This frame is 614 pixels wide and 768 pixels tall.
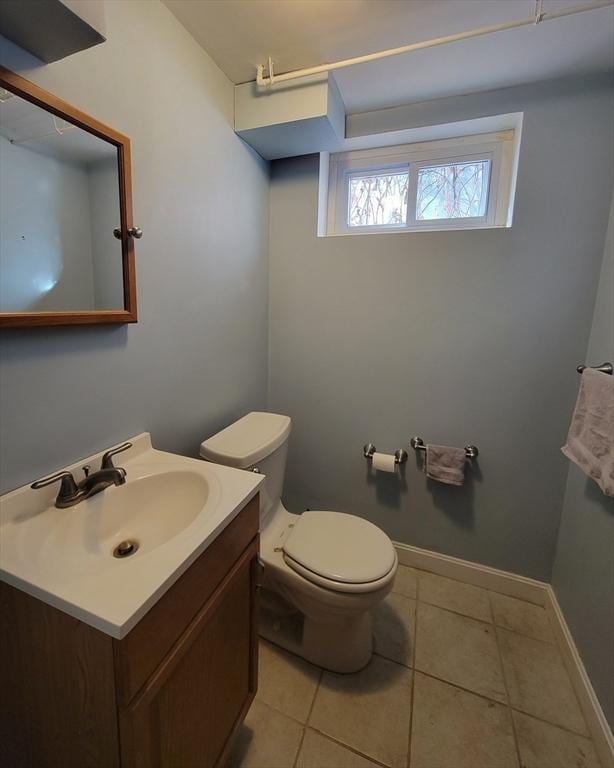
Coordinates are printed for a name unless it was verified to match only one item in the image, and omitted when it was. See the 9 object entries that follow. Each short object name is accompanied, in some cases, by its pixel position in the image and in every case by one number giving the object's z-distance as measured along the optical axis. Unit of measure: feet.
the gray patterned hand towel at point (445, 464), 5.24
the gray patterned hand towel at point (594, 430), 3.50
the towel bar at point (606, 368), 3.86
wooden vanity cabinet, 1.90
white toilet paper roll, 5.51
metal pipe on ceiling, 3.16
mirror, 2.46
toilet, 3.81
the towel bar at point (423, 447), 5.25
